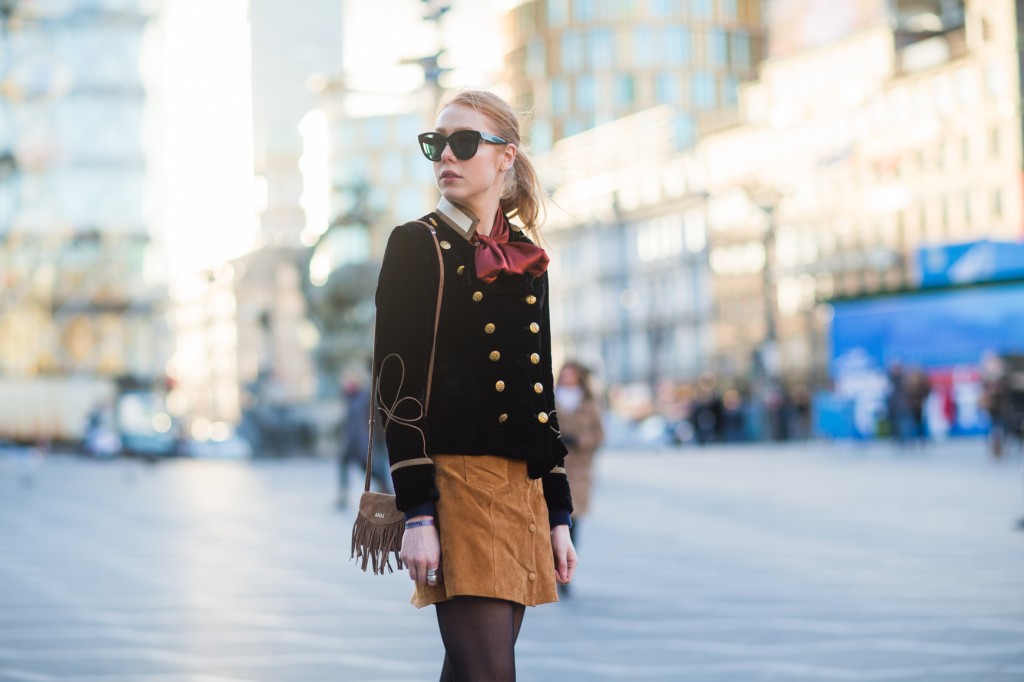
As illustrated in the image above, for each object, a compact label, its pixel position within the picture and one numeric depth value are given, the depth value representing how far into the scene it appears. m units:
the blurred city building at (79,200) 70.56
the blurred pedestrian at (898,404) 31.17
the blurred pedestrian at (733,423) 47.34
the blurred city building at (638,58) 113.19
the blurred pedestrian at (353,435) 19.38
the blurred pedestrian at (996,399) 26.05
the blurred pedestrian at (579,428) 10.52
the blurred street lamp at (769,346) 43.31
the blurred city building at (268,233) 128.00
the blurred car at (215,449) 55.65
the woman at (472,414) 3.39
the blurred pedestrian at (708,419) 47.84
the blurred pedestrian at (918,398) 32.25
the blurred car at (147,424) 48.91
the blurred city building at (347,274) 40.56
